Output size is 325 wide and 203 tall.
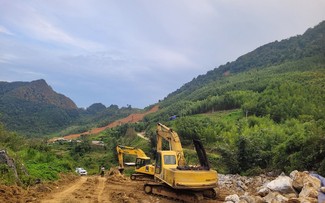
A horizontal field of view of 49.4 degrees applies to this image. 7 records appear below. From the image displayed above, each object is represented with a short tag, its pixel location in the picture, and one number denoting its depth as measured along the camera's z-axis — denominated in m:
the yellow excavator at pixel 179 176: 12.96
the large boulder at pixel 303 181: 11.28
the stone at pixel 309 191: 10.33
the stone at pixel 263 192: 11.98
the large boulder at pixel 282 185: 11.69
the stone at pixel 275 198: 10.01
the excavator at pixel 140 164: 17.62
